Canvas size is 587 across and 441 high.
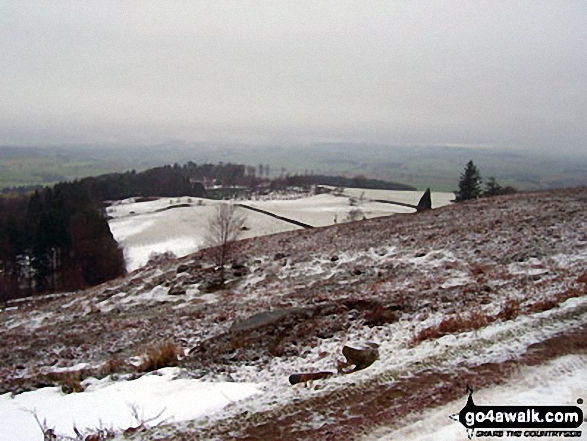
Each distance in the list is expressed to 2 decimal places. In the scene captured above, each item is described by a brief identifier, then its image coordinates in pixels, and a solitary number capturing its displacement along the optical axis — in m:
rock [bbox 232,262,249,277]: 19.45
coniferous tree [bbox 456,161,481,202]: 46.00
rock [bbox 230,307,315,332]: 10.07
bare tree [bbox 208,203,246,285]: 18.89
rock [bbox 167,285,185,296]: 17.72
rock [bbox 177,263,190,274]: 20.73
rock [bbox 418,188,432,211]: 38.47
